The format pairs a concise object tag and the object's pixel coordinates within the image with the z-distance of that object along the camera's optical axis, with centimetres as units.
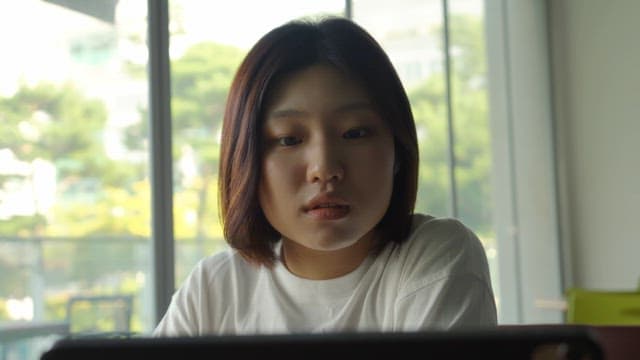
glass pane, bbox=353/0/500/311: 457
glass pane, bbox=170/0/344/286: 257
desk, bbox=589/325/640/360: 148
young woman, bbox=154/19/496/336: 119
